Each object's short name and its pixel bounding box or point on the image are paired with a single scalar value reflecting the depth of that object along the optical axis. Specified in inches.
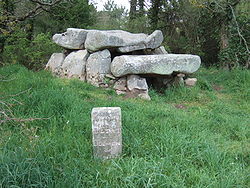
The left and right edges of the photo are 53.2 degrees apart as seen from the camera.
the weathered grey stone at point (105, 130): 110.1
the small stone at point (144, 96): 218.2
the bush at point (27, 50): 305.0
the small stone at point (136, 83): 228.2
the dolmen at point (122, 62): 228.2
